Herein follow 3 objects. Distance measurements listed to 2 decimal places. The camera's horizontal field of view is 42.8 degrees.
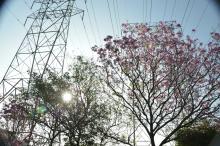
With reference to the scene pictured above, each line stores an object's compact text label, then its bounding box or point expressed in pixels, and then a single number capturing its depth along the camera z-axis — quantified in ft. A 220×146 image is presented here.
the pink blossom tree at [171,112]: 52.54
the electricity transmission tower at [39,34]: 48.13
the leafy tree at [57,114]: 58.95
